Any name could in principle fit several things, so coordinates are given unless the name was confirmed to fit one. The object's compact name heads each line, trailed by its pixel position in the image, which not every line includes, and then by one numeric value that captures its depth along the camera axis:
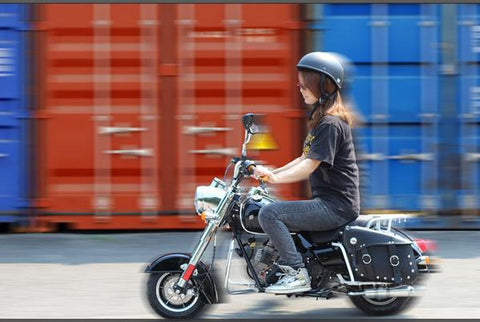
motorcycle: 12.02
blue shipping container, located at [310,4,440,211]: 18.77
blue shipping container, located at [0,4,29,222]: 18.70
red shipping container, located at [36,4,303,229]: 18.75
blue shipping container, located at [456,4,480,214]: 18.75
